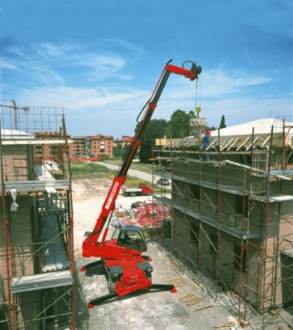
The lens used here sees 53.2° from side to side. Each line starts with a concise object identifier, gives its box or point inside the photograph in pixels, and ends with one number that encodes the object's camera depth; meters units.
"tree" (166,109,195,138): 69.50
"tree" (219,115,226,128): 67.19
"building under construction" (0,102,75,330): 8.55
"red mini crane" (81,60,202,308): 13.02
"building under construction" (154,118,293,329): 11.75
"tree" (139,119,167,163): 75.56
